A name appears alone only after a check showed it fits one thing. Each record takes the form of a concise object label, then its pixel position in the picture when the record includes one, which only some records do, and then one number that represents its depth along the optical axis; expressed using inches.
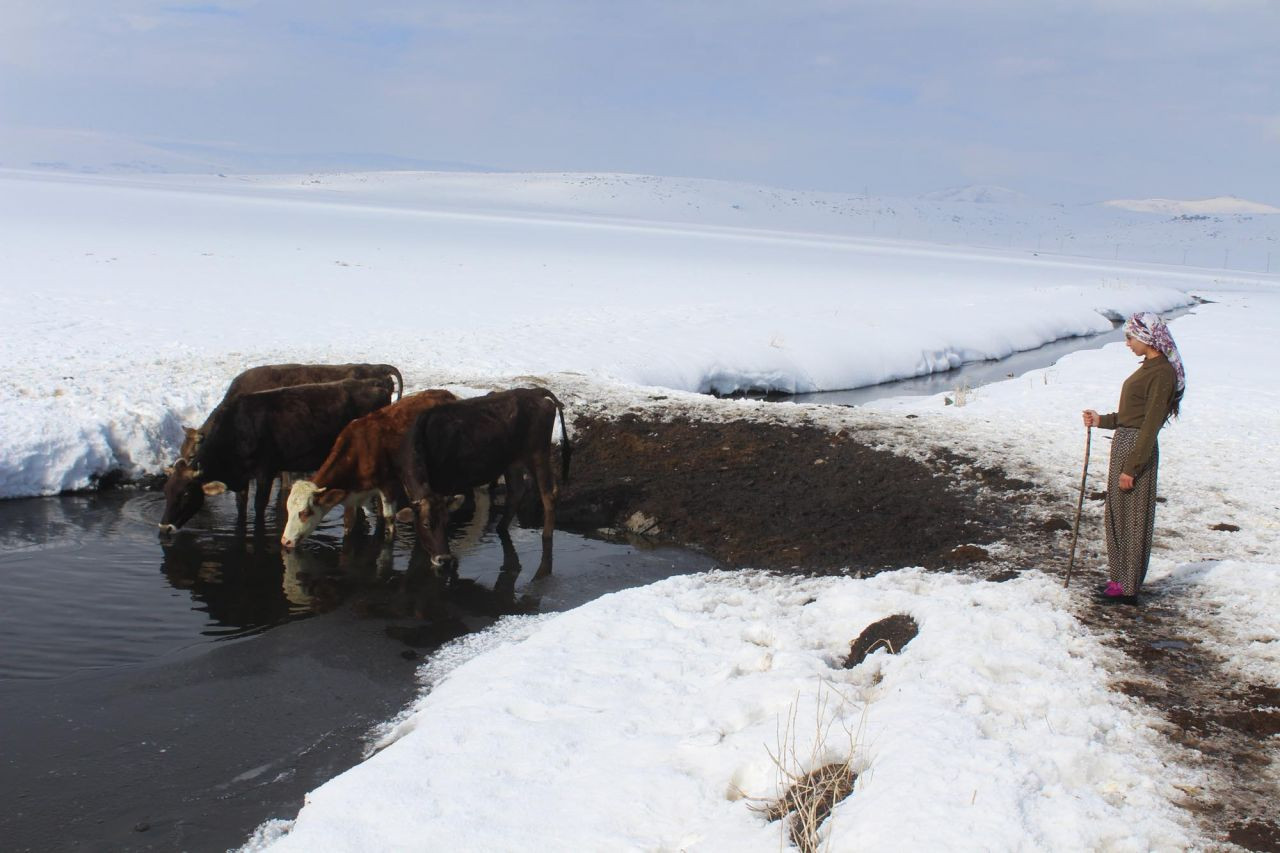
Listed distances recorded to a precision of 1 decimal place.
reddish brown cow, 402.9
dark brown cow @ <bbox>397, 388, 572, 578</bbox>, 400.8
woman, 299.1
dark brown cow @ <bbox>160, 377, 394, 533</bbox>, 422.9
